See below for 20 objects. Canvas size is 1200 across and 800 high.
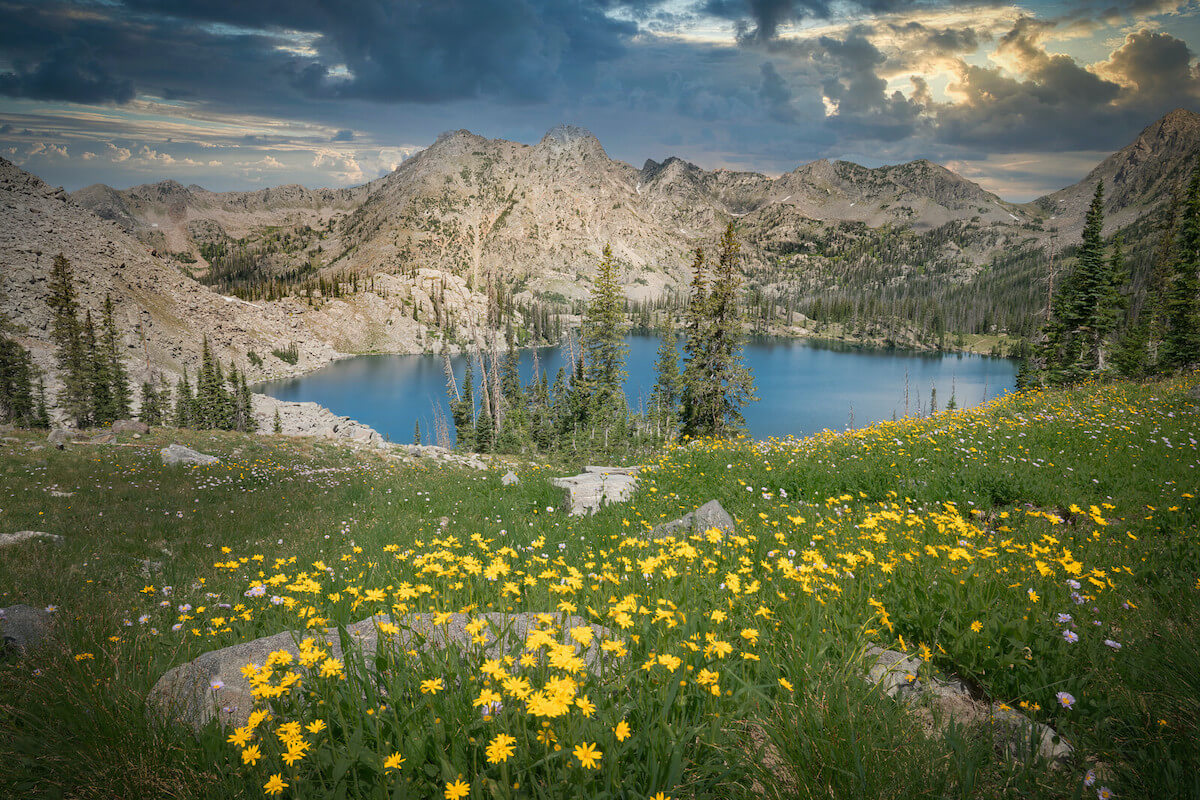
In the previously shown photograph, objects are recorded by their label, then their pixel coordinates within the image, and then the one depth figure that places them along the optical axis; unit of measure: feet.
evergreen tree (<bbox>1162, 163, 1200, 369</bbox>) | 104.01
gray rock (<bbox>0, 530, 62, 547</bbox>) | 26.45
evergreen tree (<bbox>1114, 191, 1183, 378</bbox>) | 134.10
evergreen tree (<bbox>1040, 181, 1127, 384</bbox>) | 127.54
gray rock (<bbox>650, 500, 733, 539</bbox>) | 22.27
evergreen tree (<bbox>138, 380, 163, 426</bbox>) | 261.24
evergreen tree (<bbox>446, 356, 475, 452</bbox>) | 258.53
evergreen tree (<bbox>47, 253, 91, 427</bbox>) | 242.37
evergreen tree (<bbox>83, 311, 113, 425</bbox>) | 242.17
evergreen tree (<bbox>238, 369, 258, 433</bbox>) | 298.35
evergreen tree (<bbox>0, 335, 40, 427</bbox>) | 229.45
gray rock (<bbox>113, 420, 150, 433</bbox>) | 91.31
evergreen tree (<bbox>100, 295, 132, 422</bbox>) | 248.73
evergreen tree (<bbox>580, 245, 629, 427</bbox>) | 159.94
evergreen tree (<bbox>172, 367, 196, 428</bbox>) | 287.89
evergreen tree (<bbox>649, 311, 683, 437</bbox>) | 228.63
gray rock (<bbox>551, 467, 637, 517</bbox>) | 34.07
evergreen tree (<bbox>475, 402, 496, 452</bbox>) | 207.75
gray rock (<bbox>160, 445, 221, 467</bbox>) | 58.20
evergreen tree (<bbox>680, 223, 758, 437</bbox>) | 107.96
